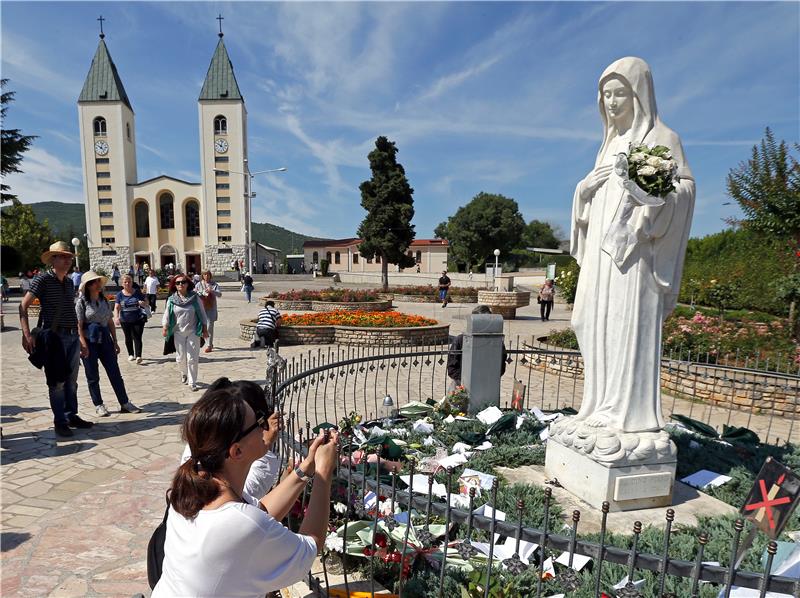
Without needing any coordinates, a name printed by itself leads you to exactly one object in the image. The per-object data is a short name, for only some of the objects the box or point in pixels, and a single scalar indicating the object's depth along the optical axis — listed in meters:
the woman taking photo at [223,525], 1.40
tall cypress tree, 31.72
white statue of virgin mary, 3.13
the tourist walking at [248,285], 23.50
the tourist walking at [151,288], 15.75
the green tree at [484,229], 53.22
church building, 46.53
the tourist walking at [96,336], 5.70
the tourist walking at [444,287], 22.66
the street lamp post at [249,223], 43.99
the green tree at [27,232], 41.12
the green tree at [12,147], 23.39
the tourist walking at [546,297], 17.83
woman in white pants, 7.23
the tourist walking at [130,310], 8.64
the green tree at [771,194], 10.94
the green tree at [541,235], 76.88
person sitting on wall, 10.64
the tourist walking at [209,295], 10.29
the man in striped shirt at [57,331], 5.07
